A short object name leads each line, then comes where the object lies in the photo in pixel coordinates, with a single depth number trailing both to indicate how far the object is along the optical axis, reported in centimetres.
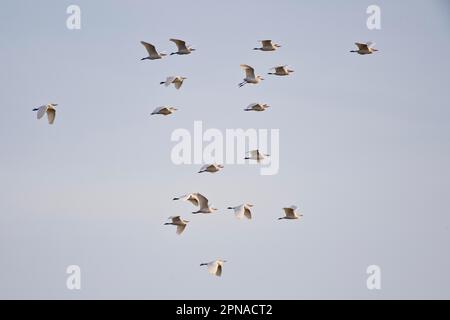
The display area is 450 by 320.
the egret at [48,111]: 2922
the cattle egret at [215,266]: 2752
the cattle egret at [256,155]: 2962
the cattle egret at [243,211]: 2673
